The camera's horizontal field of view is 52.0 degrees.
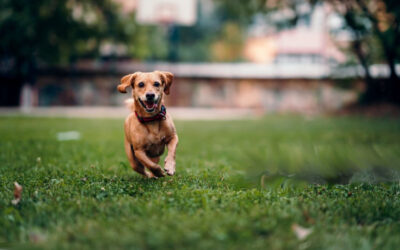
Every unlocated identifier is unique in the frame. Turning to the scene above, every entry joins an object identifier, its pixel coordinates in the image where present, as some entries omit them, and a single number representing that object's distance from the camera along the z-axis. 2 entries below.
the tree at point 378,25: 9.38
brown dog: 3.61
